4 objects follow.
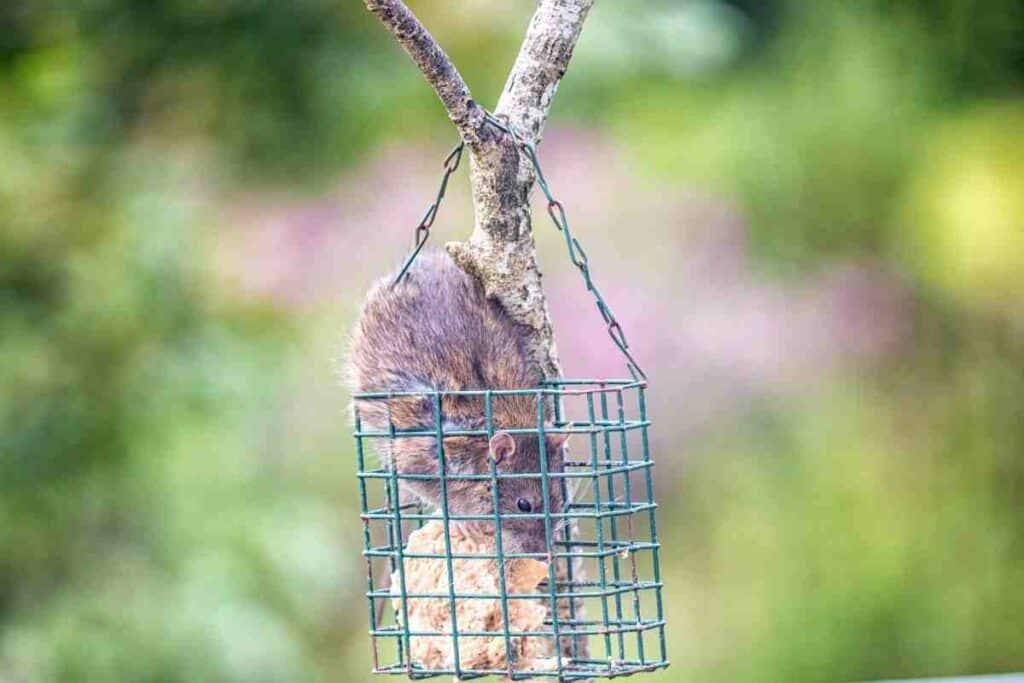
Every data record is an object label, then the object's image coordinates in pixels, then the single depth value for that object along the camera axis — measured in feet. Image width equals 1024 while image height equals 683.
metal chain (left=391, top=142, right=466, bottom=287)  20.26
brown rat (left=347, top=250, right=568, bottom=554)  22.02
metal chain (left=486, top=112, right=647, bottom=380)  19.54
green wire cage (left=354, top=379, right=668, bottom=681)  20.04
